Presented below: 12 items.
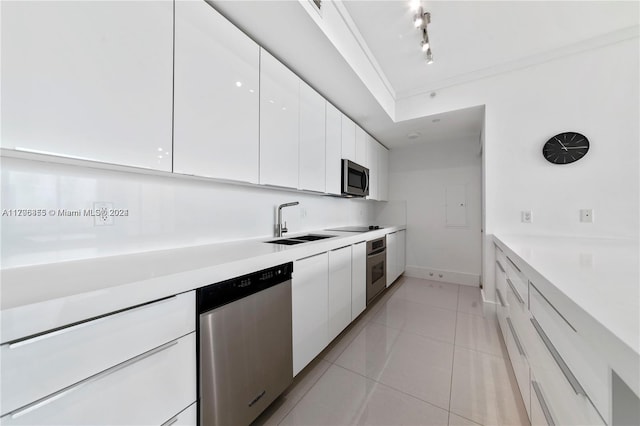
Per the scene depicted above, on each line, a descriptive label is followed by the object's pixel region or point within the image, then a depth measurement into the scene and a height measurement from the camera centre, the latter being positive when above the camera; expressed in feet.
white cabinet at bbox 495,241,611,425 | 1.87 -1.65
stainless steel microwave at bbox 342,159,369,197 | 8.57 +1.41
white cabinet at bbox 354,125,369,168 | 9.92 +3.00
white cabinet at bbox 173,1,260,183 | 3.72 +2.13
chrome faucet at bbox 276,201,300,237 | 6.53 -0.32
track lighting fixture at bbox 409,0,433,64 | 5.30 +4.83
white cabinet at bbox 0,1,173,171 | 2.38 +1.60
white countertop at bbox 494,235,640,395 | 1.39 -0.69
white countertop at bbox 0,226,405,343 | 1.79 -0.72
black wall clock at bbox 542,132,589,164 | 7.05 +2.17
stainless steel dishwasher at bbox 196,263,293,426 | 3.03 -2.04
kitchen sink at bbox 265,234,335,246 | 5.77 -0.73
